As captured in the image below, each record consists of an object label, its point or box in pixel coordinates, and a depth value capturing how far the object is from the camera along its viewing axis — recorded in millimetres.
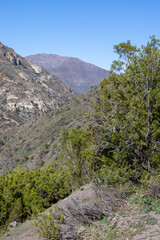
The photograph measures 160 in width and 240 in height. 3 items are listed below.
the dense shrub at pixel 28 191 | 11370
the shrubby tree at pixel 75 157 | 12359
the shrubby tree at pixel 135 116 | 7154
